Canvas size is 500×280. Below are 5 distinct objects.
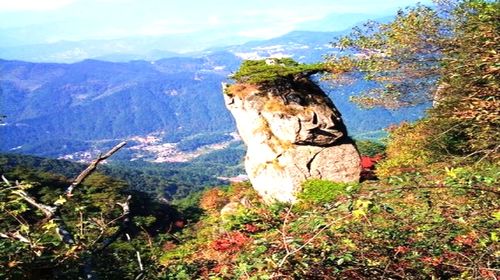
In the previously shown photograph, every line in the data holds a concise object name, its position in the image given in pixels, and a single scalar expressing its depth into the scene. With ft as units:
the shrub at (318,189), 84.40
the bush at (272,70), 90.68
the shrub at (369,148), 146.30
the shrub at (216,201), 133.96
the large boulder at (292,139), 89.66
